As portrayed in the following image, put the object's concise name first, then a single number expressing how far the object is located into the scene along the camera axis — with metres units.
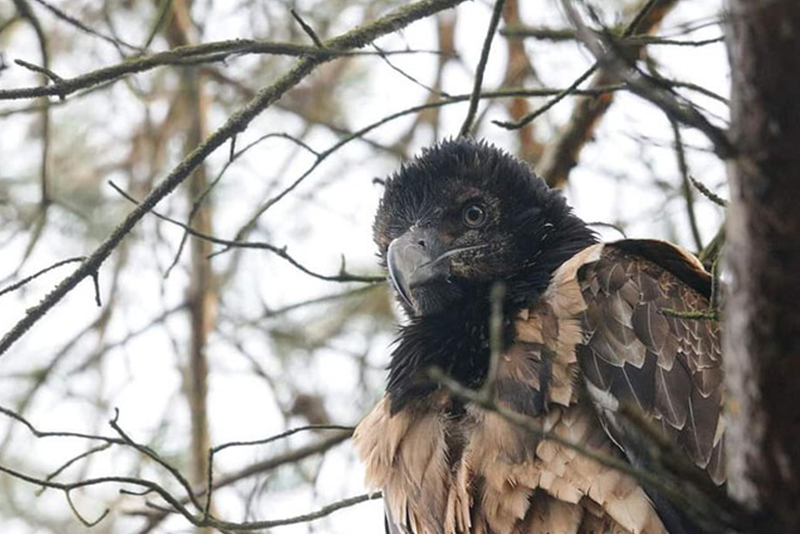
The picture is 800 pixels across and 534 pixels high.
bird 8.71
